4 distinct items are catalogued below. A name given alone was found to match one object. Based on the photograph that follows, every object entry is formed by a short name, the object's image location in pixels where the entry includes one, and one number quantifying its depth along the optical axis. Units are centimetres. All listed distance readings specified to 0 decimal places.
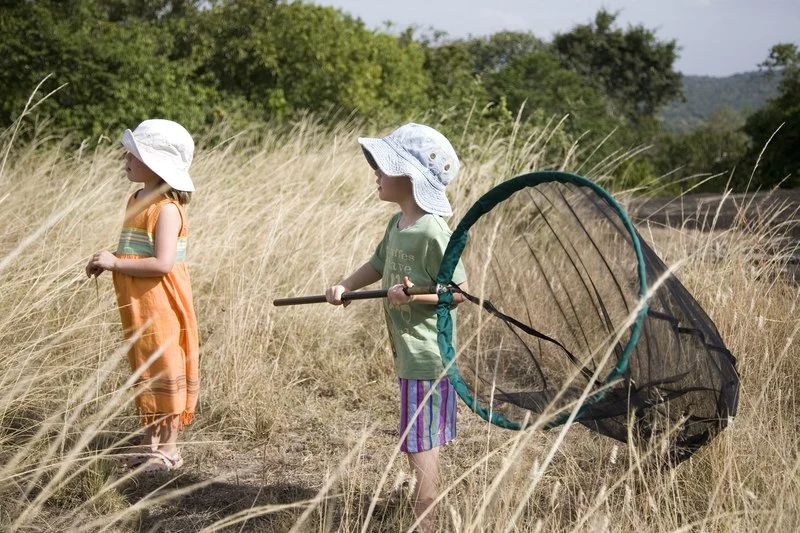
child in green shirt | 245
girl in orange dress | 296
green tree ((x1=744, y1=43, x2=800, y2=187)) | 1174
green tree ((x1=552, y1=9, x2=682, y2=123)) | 3534
